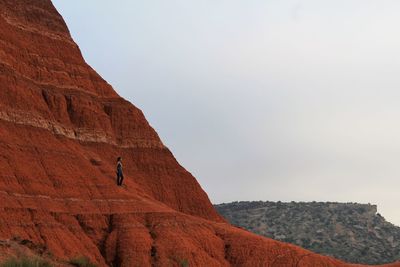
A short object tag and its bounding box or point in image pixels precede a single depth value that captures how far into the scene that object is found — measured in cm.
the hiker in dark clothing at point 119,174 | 4588
